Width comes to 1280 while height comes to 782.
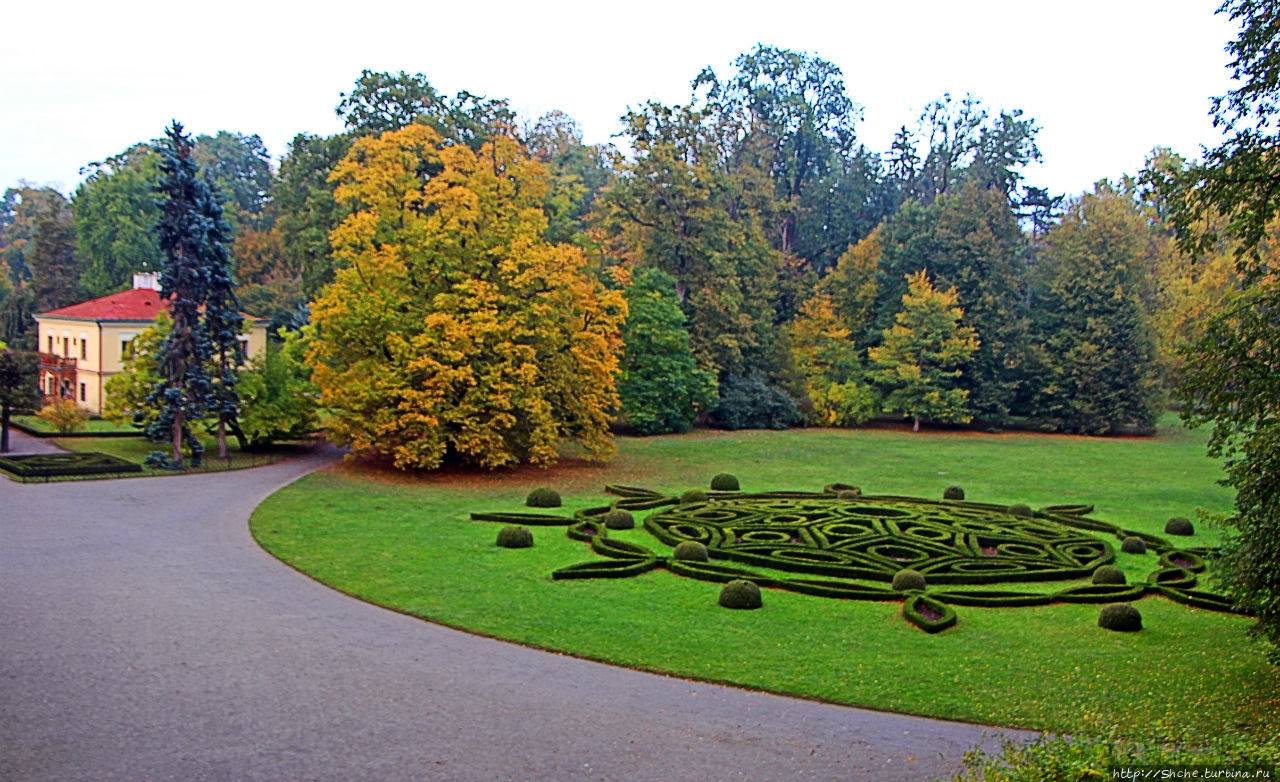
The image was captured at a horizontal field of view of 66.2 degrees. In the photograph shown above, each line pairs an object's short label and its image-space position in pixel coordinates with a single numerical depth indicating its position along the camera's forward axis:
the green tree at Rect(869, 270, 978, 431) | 58.53
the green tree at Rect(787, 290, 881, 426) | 60.53
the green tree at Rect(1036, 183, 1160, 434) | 58.09
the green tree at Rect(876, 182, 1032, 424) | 61.31
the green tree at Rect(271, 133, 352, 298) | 46.69
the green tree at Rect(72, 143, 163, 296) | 66.88
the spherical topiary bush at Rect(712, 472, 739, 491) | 33.59
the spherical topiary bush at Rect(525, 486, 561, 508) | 29.86
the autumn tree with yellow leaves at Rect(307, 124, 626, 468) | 34.75
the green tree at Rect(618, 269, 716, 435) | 52.09
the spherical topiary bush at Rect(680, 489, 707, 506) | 30.53
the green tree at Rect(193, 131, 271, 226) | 97.06
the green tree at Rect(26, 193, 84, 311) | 65.56
